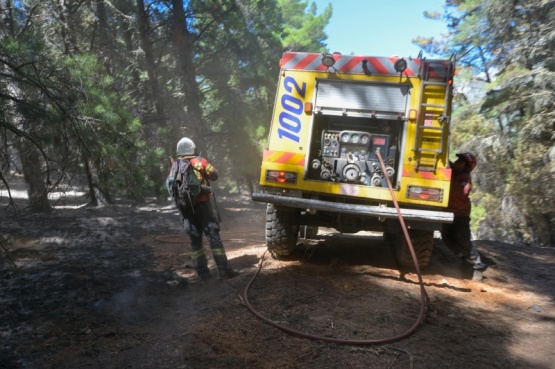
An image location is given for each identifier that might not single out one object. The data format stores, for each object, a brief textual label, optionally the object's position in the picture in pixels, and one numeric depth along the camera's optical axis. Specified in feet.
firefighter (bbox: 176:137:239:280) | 17.88
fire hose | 11.28
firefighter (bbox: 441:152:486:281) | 18.67
